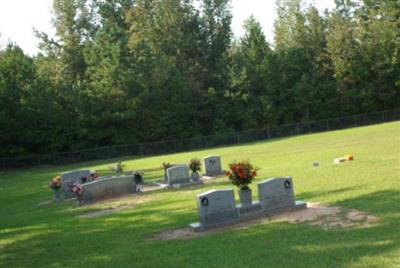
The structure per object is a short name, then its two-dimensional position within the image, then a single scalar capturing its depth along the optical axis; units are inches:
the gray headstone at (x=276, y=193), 499.8
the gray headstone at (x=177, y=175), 831.3
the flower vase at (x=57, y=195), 855.7
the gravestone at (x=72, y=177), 912.3
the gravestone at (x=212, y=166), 915.4
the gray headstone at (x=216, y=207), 475.8
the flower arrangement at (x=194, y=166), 852.0
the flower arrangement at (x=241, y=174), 525.7
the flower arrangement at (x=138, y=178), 851.2
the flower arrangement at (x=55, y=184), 857.5
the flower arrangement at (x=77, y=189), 768.3
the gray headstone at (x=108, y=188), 779.4
